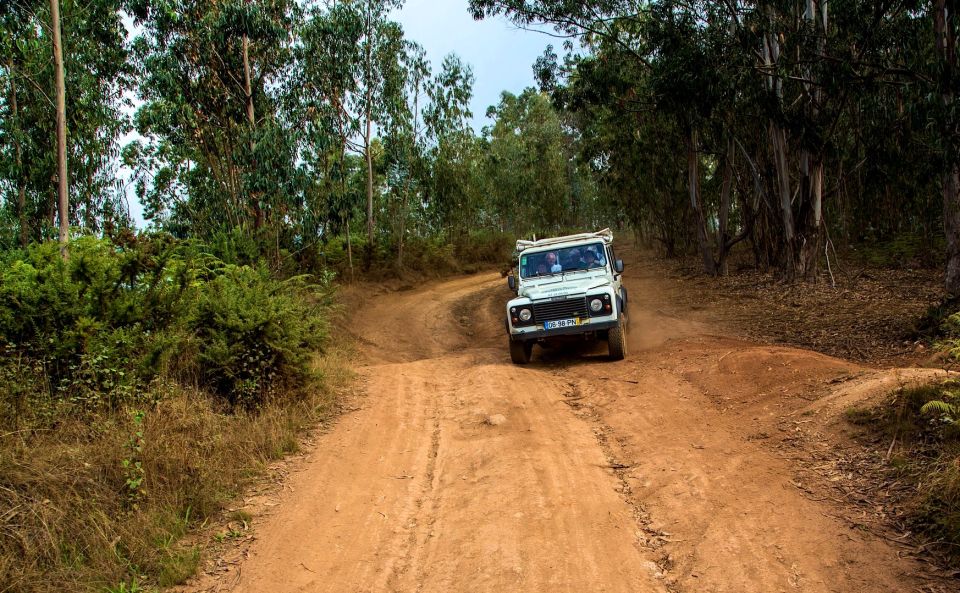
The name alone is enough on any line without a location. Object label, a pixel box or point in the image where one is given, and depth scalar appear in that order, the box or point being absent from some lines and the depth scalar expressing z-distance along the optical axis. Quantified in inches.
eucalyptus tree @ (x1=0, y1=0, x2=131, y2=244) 687.7
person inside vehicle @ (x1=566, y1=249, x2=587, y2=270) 448.1
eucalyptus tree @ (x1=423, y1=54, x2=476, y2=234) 1093.8
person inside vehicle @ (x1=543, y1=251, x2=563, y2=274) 449.4
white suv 390.6
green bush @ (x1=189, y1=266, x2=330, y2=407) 284.2
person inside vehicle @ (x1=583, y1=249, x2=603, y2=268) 446.3
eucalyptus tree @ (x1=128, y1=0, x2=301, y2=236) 636.7
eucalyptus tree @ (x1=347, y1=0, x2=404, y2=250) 919.0
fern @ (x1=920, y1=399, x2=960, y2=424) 181.3
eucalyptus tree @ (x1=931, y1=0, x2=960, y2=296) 345.4
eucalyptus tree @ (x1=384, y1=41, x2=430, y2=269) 997.2
